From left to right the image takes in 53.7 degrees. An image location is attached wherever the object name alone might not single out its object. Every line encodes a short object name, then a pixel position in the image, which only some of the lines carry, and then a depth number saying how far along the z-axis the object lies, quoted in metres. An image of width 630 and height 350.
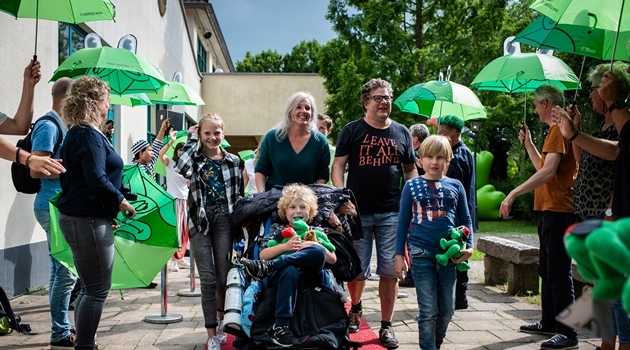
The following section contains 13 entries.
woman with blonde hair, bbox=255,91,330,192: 5.26
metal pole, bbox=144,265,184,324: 6.06
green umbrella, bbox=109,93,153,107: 8.02
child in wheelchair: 4.08
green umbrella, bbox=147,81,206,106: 8.82
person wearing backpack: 4.80
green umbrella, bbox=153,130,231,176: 8.35
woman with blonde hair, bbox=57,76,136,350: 4.02
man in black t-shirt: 5.41
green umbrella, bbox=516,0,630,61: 4.20
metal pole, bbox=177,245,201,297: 7.57
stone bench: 7.34
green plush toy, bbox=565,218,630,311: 1.43
